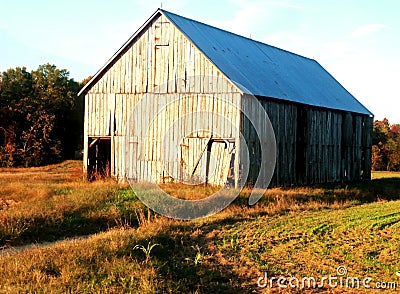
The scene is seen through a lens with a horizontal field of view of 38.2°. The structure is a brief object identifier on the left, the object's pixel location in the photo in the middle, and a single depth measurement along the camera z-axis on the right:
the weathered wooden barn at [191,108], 22.91
